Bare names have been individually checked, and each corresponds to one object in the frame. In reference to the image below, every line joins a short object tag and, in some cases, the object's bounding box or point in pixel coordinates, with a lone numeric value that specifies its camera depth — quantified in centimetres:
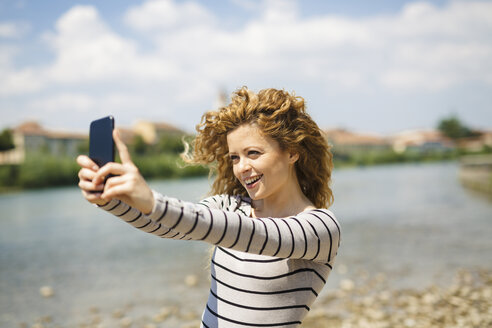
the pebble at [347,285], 789
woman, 150
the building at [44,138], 7847
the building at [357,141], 11796
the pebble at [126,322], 680
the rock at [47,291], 865
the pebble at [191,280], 870
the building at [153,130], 10150
